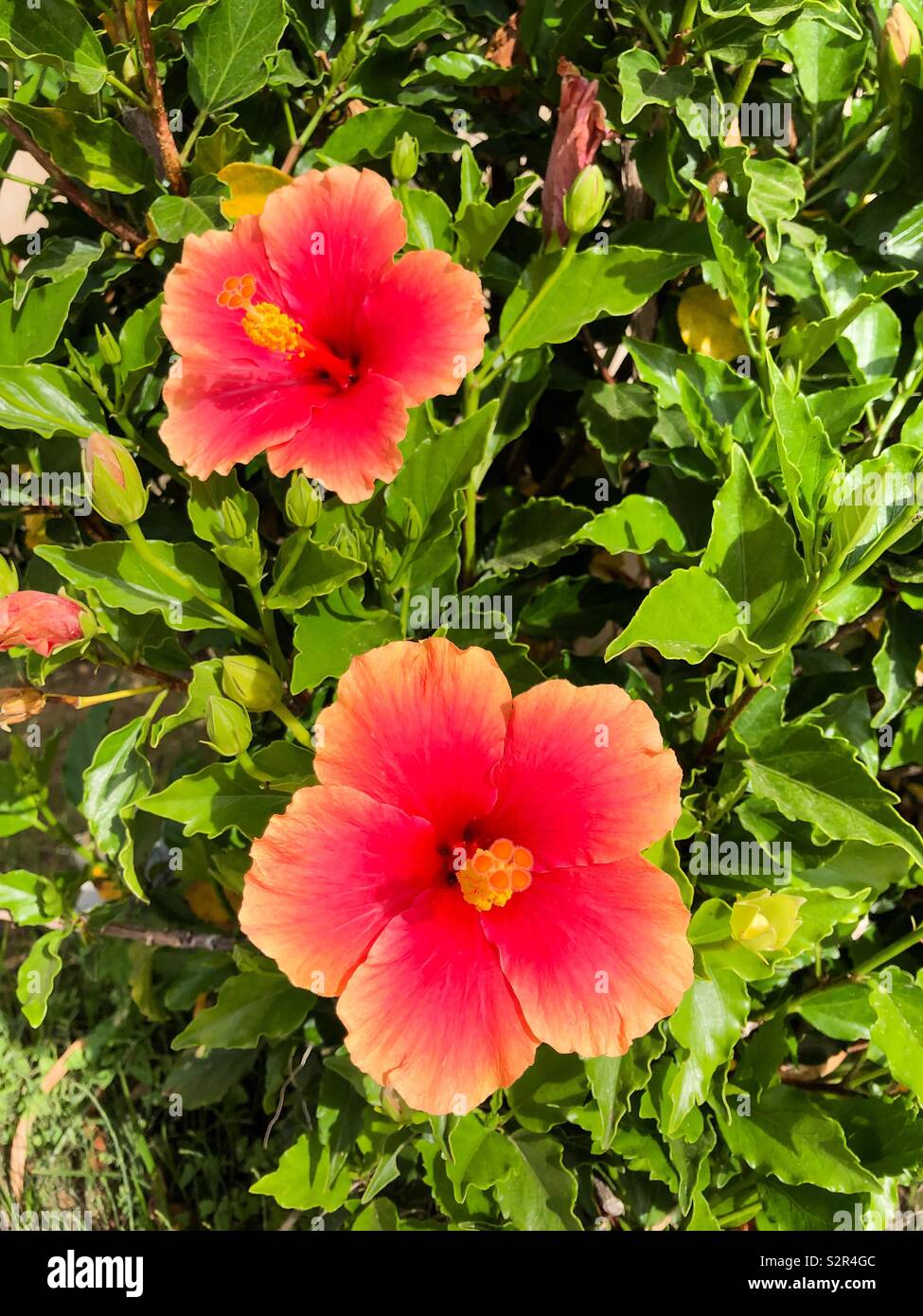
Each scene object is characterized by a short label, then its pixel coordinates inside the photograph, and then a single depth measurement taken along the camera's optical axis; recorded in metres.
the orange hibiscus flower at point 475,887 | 0.31
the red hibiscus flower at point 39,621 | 0.34
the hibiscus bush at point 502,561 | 0.32
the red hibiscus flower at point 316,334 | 0.34
